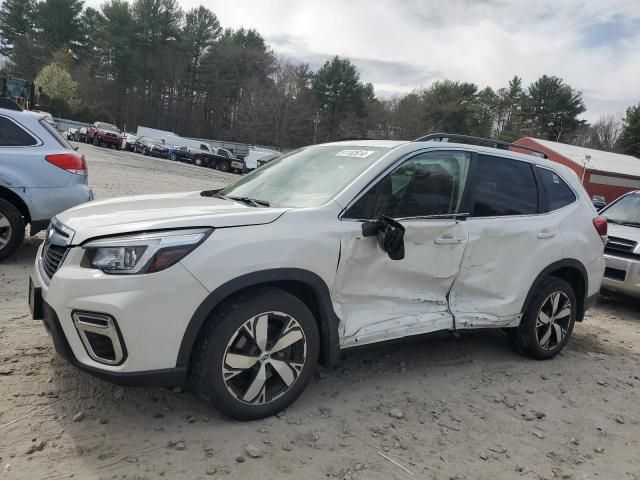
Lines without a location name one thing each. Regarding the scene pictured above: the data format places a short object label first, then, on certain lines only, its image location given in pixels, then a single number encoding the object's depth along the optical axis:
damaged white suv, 2.68
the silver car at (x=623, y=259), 6.66
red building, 41.81
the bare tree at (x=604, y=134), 81.94
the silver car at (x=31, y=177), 5.66
